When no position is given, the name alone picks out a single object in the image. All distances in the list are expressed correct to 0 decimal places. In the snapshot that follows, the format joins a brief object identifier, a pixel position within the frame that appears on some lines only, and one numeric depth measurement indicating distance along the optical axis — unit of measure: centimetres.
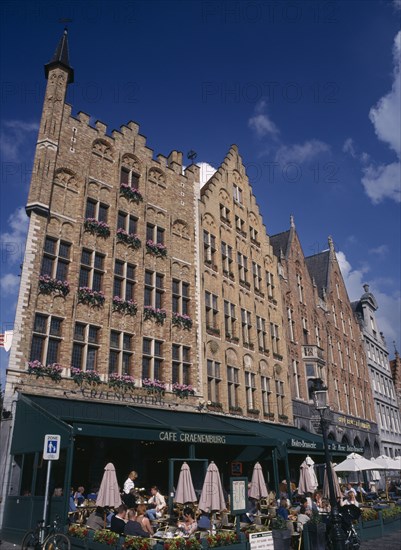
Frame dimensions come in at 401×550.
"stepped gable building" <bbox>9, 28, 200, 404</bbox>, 1702
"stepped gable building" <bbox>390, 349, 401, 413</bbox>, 4912
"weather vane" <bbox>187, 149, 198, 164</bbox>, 2713
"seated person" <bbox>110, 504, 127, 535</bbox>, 1039
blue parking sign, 1070
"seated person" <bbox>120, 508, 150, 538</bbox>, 984
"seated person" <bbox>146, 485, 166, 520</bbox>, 1348
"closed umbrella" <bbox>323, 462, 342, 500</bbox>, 1772
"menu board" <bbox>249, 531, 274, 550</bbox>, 1056
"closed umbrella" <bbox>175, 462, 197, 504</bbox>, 1321
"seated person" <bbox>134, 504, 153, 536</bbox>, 1053
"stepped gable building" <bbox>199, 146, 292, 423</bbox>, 2369
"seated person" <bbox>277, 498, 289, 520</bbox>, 1337
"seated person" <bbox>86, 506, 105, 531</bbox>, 1091
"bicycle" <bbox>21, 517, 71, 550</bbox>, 959
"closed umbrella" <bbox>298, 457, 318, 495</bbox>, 1750
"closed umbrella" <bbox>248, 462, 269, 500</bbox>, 1555
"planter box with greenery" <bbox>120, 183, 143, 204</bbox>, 2169
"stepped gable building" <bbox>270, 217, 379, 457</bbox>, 3047
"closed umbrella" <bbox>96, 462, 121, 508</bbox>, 1212
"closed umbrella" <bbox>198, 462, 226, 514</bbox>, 1228
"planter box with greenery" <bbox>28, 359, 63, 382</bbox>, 1541
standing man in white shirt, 1437
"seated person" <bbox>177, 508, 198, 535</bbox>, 1113
